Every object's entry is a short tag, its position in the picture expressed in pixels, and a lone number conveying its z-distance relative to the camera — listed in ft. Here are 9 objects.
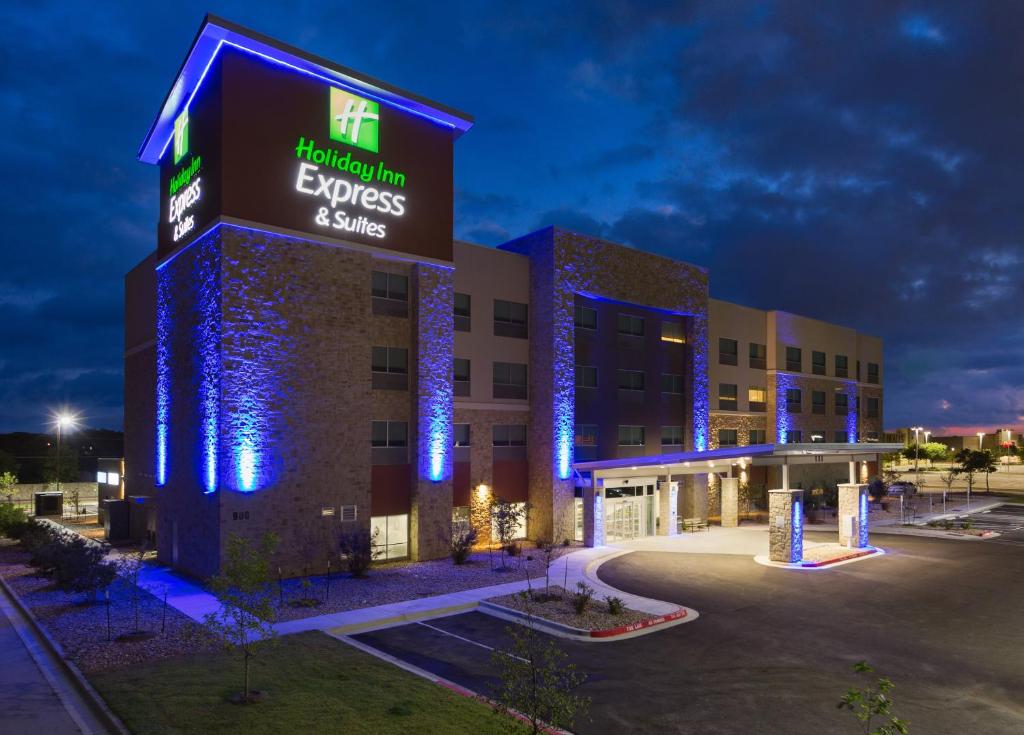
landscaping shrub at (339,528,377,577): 84.94
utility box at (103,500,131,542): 112.06
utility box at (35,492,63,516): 151.12
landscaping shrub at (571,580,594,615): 66.64
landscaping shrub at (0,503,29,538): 111.96
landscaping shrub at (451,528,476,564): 94.79
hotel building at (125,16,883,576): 83.71
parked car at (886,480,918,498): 198.90
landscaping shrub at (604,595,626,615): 66.49
